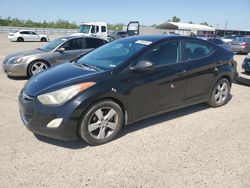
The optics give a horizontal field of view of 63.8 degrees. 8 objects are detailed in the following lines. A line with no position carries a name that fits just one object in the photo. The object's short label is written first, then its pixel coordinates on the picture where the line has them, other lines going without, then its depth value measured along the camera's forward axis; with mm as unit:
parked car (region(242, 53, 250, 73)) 7263
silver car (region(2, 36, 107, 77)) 6037
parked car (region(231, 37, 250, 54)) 14212
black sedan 2687
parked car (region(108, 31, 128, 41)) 21927
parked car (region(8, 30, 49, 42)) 22150
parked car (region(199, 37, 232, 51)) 13366
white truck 18000
